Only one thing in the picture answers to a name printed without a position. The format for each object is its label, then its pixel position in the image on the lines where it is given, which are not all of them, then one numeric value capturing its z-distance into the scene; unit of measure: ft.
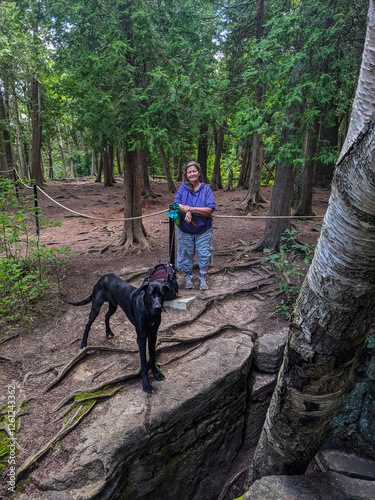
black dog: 9.26
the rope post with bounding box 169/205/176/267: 16.29
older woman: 15.37
